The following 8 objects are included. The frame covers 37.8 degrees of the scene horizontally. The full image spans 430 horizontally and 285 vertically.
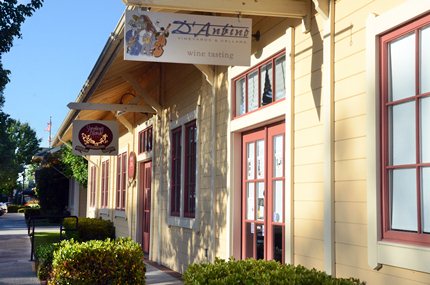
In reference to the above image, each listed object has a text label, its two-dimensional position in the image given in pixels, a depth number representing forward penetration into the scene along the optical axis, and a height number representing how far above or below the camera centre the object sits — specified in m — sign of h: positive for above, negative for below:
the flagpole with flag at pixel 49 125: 93.44 +8.89
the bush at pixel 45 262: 10.02 -1.26
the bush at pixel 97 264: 7.71 -0.99
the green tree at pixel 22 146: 52.78 +4.21
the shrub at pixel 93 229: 17.64 -1.28
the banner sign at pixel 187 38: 6.59 +1.59
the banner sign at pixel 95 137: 16.03 +1.22
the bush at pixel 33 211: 36.36 -1.55
